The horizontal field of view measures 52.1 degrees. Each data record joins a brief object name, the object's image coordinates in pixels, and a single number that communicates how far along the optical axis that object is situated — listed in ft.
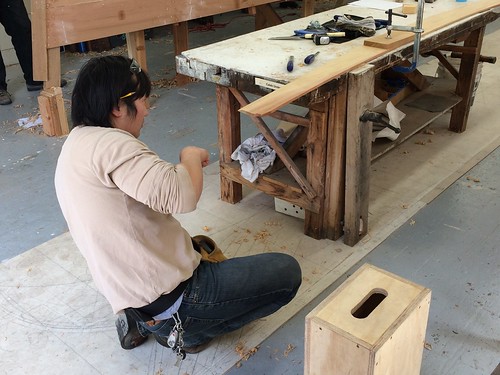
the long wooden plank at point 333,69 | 5.96
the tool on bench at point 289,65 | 7.59
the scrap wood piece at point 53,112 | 12.94
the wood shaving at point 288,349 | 6.65
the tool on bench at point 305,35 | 9.03
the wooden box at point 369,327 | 4.62
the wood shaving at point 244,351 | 6.60
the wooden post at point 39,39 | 11.61
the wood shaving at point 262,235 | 8.97
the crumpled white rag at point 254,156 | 9.04
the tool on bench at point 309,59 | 7.83
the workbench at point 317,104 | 7.50
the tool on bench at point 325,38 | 8.84
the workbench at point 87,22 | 11.87
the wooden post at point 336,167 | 7.67
